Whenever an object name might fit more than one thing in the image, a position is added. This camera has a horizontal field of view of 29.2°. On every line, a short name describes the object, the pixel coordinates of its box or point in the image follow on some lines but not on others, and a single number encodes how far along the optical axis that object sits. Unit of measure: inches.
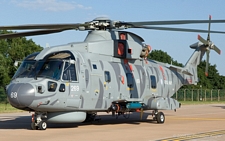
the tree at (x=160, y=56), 3521.2
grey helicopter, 626.5
